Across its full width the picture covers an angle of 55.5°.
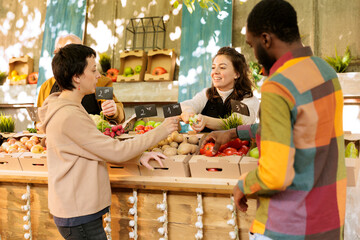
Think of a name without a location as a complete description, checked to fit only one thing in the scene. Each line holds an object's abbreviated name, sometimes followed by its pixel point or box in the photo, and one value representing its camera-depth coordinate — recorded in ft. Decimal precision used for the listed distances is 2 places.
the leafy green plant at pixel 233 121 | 6.67
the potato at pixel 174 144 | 6.56
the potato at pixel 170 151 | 6.15
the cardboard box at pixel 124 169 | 6.21
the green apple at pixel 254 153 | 5.57
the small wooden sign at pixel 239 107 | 5.96
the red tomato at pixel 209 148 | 5.99
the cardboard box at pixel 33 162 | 6.68
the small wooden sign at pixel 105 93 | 6.59
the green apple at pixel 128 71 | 16.57
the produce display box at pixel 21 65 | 18.71
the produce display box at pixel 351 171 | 4.98
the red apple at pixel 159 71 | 16.03
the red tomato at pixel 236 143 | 6.39
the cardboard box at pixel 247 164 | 5.32
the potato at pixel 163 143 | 6.71
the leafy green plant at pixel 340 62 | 13.87
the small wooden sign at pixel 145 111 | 6.39
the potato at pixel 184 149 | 6.23
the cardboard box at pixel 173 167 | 5.83
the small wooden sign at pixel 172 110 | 6.02
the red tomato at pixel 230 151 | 6.03
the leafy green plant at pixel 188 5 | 11.22
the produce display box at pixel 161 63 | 15.84
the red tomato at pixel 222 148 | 6.24
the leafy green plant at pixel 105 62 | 16.93
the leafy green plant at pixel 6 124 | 10.62
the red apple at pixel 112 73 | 16.88
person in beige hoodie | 5.08
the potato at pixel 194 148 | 6.38
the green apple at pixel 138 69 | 16.40
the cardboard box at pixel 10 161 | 6.96
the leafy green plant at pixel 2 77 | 19.63
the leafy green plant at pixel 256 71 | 14.56
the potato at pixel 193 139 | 6.89
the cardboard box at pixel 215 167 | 5.51
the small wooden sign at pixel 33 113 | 7.88
